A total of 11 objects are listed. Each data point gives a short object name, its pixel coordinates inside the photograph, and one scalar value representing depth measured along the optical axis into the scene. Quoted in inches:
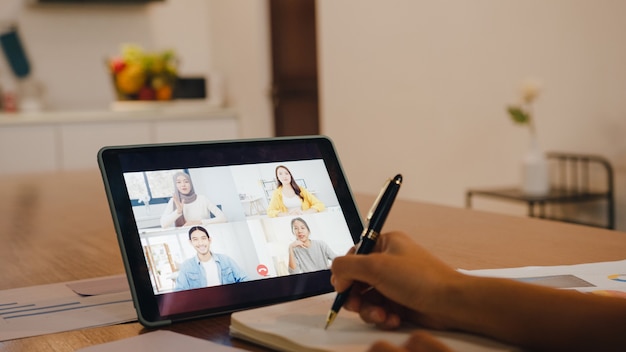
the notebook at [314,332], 23.2
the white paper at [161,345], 24.7
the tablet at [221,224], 28.0
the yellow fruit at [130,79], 177.3
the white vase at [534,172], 109.2
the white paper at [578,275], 29.6
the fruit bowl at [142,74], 177.2
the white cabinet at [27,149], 165.6
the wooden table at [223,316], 27.7
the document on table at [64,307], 28.9
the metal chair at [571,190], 107.5
